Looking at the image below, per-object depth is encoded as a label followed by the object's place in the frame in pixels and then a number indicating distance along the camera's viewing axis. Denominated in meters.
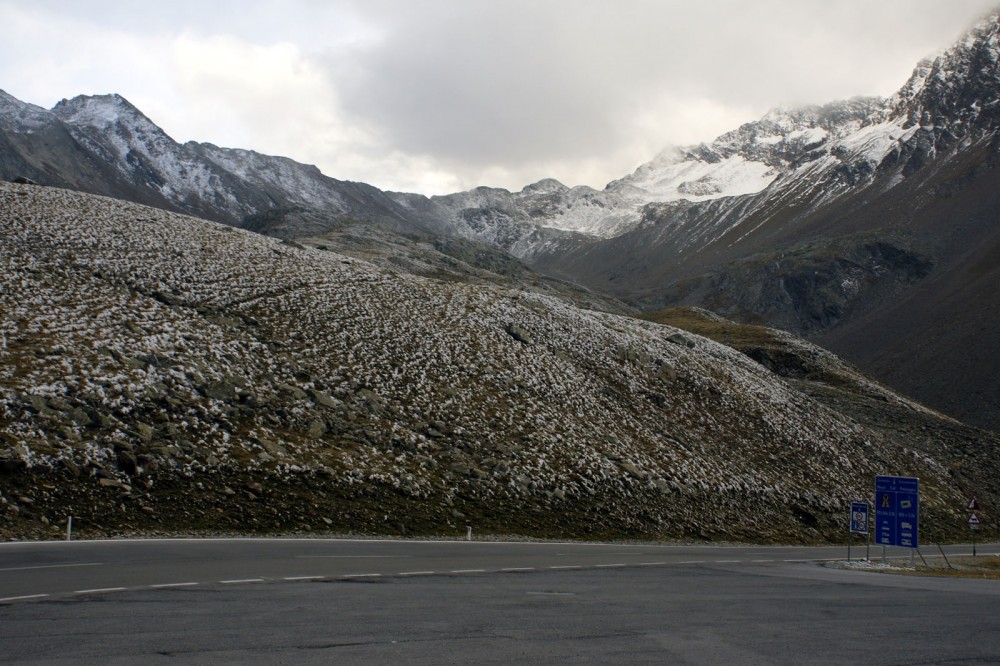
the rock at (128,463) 28.50
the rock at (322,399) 37.88
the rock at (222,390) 34.59
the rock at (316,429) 35.44
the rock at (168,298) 42.06
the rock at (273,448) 32.81
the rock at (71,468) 27.16
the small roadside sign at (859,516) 32.94
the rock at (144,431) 30.08
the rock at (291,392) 37.34
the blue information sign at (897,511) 29.73
